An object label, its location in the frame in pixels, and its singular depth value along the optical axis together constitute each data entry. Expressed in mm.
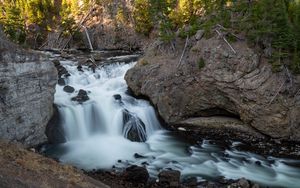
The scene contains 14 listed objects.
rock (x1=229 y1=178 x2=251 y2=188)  17391
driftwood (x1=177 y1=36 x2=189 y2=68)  26959
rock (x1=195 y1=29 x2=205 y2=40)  27864
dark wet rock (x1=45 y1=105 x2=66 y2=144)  22422
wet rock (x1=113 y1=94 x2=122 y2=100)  27106
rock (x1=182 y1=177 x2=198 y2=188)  17916
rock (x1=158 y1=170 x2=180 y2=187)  17425
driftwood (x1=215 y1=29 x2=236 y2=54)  25047
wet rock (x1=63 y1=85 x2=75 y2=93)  26953
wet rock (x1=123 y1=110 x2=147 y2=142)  23938
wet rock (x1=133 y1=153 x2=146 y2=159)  21173
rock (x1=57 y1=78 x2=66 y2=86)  28281
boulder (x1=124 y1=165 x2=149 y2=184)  17703
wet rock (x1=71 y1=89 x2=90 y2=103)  25847
